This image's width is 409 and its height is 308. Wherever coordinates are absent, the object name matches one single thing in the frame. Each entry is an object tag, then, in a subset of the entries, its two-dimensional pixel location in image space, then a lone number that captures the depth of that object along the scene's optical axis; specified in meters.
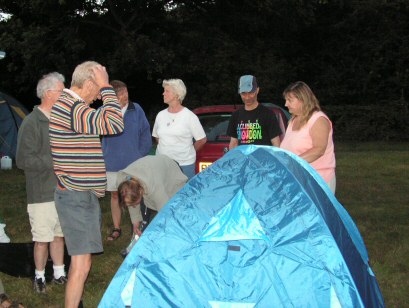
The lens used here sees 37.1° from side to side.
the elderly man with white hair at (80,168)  3.92
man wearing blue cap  5.77
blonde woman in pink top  4.94
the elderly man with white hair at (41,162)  4.93
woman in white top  6.19
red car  7.11
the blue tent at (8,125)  13.95
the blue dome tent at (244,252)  3.51
